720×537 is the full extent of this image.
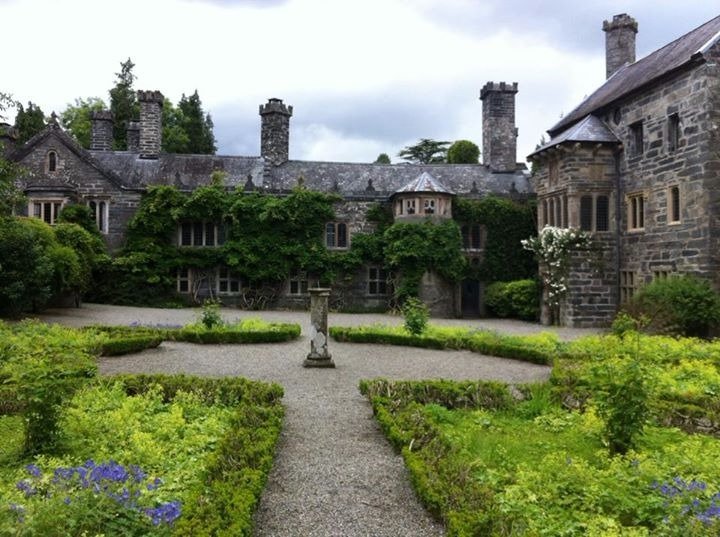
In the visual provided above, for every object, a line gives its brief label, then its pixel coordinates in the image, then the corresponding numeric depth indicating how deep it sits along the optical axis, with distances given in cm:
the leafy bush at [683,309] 1772
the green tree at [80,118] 4894
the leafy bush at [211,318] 1688
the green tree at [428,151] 5697
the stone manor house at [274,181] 2853
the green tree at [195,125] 5128
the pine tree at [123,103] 4650
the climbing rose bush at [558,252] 2331
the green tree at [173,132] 4706
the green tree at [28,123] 4562
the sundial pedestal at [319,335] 1278
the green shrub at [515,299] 2612
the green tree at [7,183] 1612
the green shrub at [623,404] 651
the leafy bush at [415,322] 1664
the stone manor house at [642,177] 1888
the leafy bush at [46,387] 605
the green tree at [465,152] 4253
